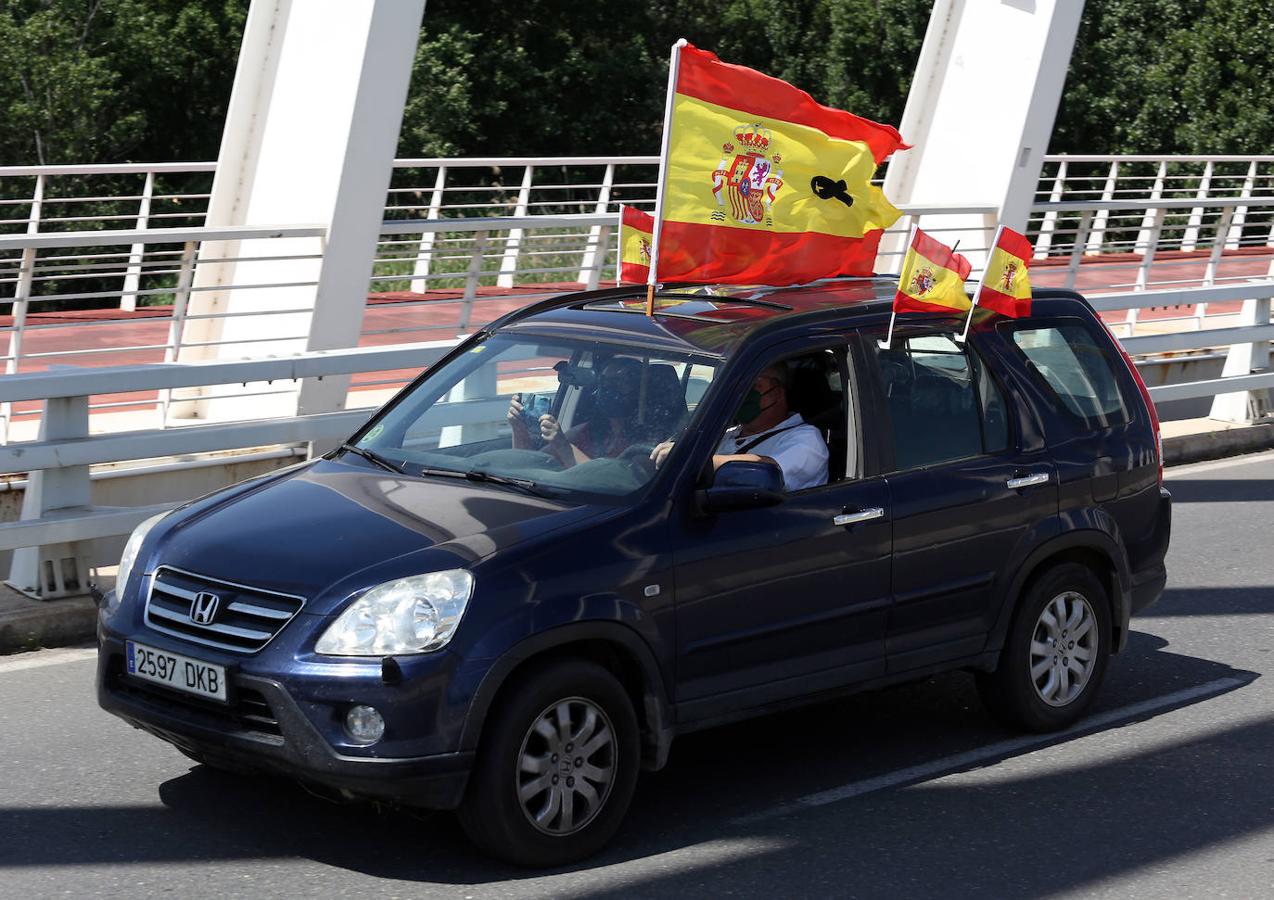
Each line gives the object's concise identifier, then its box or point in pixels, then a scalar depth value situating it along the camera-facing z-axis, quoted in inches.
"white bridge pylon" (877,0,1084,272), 519.2
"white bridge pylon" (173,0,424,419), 400.2
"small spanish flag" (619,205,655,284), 294.8
